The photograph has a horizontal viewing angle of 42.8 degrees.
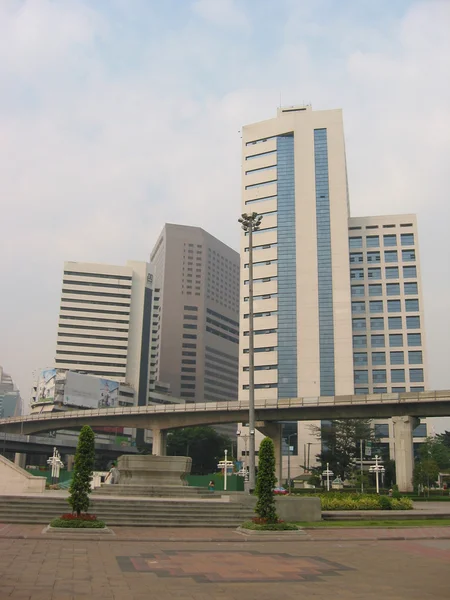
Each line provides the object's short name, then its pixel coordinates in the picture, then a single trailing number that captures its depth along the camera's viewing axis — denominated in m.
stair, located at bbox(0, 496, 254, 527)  23.66
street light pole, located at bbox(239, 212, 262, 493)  30.28
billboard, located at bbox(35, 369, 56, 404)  132.62
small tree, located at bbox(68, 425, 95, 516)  20.17
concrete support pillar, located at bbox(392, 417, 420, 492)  63.25
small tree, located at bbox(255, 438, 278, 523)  21.38
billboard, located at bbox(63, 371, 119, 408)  134.12
